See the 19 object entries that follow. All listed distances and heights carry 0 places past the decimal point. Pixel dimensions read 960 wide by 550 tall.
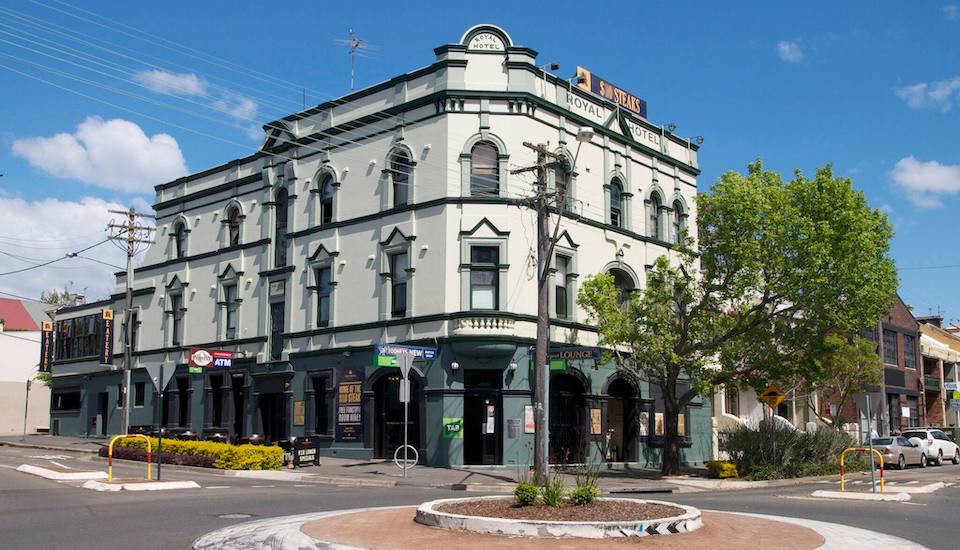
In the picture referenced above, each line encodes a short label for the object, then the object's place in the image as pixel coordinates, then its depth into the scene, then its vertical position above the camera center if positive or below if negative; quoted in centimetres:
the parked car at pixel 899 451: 3573 -204
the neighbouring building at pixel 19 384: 6059 +85
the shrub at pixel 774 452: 2809 -163
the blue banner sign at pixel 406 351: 2558 +136
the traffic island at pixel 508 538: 1121 -175
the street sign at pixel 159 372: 2175 +60
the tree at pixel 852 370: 3872 +122
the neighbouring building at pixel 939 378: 6231 +137
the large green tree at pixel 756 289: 2612 +315
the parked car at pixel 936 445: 3866 -196
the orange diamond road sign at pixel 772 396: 2752 +6
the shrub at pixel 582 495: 1305 -135
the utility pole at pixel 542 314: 2227 +208
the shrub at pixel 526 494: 1307 -134
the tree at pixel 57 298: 9244 +991
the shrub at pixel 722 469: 2773 -210
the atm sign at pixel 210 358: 3428 +145
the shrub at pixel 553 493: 1295 -133
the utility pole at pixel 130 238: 3909 +686
